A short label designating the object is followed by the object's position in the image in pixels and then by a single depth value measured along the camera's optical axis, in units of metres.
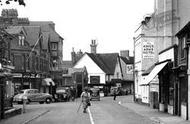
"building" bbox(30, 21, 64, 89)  81.75
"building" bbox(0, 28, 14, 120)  22.22
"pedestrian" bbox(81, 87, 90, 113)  33.84
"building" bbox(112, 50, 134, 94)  102.00
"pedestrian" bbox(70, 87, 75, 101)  66.85
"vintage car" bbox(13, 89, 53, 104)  52.89
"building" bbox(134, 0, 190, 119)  39.06
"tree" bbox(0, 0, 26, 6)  15.30
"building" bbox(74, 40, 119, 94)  98.19
